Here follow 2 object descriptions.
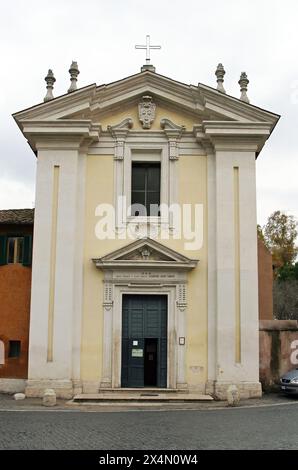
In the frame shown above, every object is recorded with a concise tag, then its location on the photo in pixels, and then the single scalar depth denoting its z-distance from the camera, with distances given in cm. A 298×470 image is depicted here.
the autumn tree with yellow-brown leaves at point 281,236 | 5744
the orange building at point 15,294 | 2053
